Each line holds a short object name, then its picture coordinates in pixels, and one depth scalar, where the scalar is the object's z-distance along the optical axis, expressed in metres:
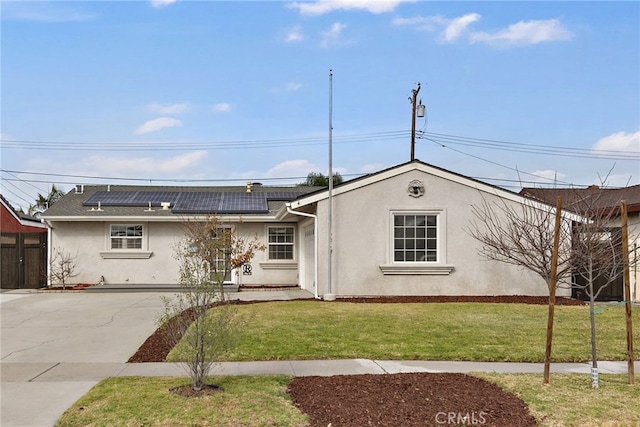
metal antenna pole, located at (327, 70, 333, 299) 15.95
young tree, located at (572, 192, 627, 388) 7.16
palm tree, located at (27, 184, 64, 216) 44.34
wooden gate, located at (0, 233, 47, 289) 20.03
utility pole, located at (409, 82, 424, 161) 29.46
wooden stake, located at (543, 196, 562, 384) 6.97
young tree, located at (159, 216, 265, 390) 6.48
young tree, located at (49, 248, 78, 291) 20.09
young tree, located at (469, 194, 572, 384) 8.28
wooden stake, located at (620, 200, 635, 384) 7.26
